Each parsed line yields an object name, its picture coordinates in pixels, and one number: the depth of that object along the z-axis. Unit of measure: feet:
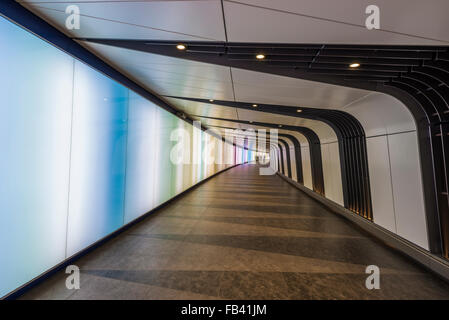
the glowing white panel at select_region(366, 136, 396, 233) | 14.19
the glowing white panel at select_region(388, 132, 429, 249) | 11.55
